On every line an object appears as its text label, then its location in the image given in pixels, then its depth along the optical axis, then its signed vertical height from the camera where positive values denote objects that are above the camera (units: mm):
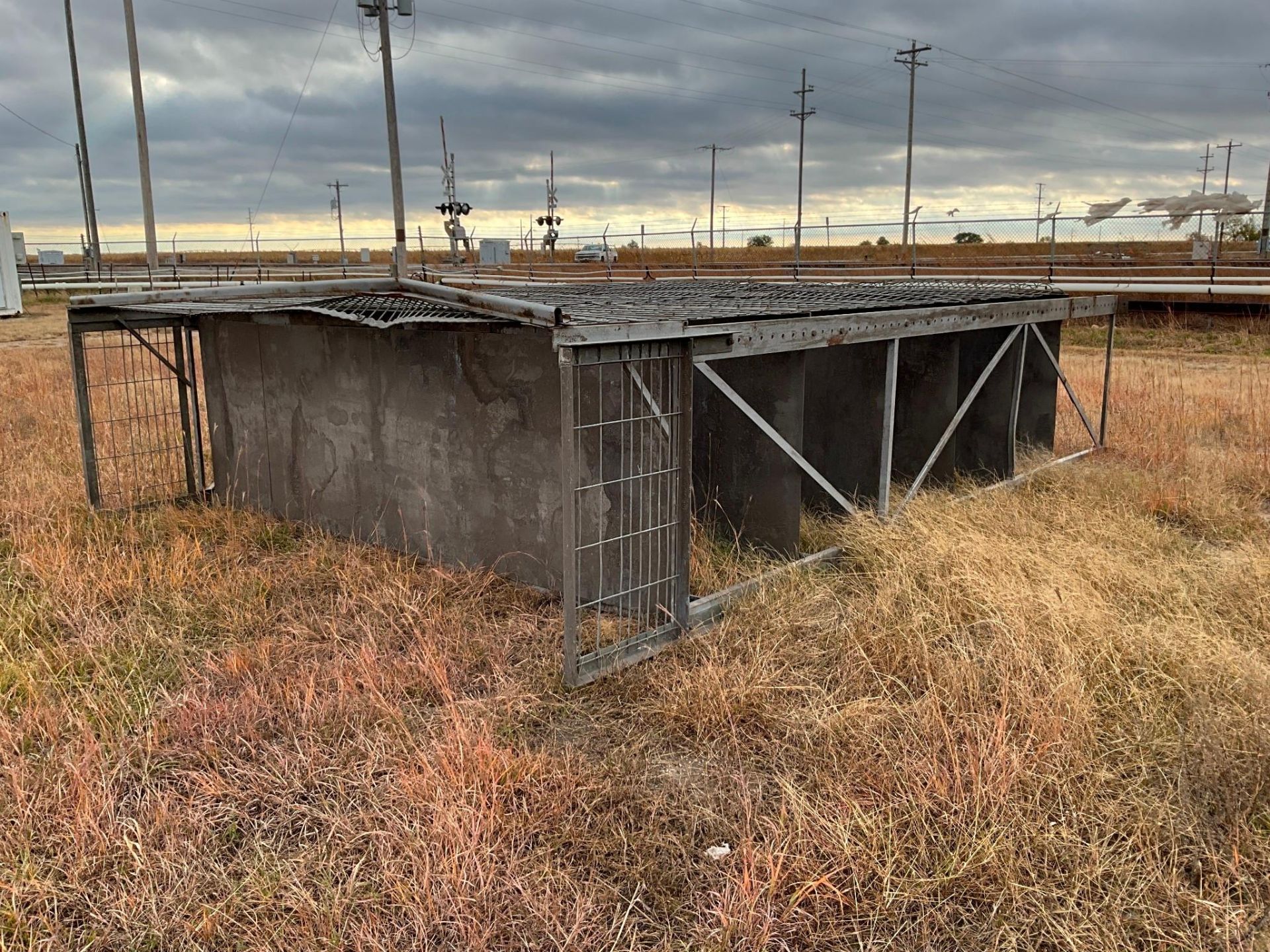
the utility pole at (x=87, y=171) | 32438 +3971
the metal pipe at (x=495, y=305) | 4732 -169
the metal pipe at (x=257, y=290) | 6000 -110
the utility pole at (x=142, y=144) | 22312 +3112
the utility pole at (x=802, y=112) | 46406 +7555
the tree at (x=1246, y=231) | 38156 +1335
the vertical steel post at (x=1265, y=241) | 26844 +690
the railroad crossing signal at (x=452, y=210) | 36781 +2386
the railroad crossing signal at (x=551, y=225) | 41500 +2145
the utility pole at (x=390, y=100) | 20672 +3656
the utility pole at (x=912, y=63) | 43000 +9207
